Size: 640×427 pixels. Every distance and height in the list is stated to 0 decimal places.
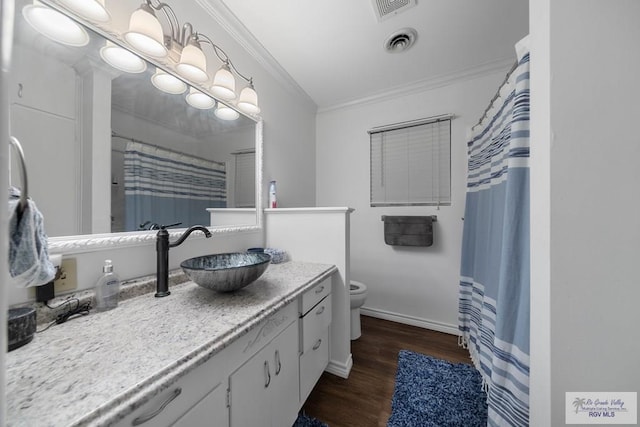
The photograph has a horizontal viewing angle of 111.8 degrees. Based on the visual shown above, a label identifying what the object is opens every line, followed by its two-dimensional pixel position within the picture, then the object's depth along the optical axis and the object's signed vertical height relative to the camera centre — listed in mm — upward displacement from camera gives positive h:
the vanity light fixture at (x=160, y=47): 740 +704
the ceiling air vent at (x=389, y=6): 1237 +1211
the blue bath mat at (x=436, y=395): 1101 -1042
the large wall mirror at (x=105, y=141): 700 +285
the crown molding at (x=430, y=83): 1726 +1172
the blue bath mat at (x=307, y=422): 1085 -1066
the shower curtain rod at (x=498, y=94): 943 +633
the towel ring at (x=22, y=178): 333 +51
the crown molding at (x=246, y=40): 1250 +1174
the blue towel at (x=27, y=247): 367 -66
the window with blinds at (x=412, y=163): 1937 +475
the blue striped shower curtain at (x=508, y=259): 820 -203
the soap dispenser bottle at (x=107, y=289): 729 -269
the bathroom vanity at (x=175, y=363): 395 -337
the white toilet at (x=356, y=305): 1734 -741
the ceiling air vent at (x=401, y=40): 1453 +1221
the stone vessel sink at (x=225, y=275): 793 -240
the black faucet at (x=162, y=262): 860 -202
